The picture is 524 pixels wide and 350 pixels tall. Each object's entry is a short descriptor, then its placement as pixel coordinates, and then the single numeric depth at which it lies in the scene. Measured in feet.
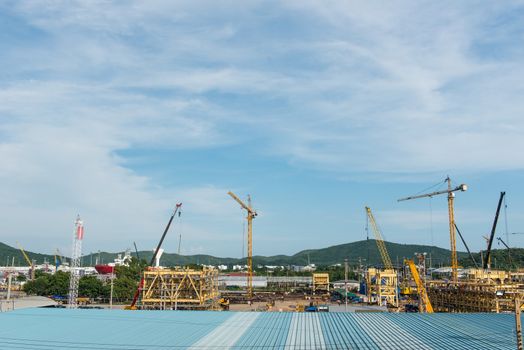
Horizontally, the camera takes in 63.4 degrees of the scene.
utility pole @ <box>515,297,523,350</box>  75.02
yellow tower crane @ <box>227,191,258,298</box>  533.55
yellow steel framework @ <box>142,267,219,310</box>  277.64
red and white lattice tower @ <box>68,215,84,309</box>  310.86
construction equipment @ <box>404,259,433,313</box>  273.13
